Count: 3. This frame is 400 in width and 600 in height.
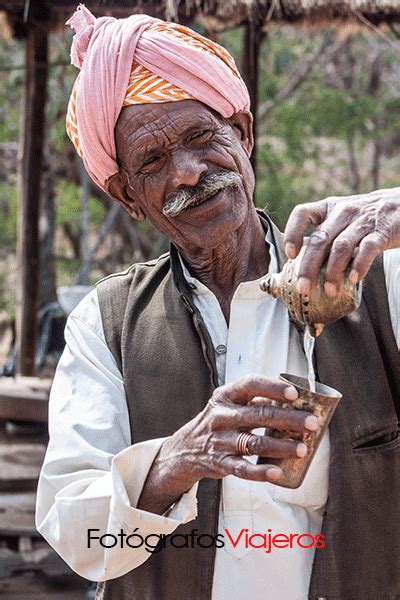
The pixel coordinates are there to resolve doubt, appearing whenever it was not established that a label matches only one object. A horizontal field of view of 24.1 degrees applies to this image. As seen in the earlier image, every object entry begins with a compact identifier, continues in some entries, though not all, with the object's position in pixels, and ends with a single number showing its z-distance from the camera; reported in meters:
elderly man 1.70
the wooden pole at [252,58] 5.23
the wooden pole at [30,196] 5.87
